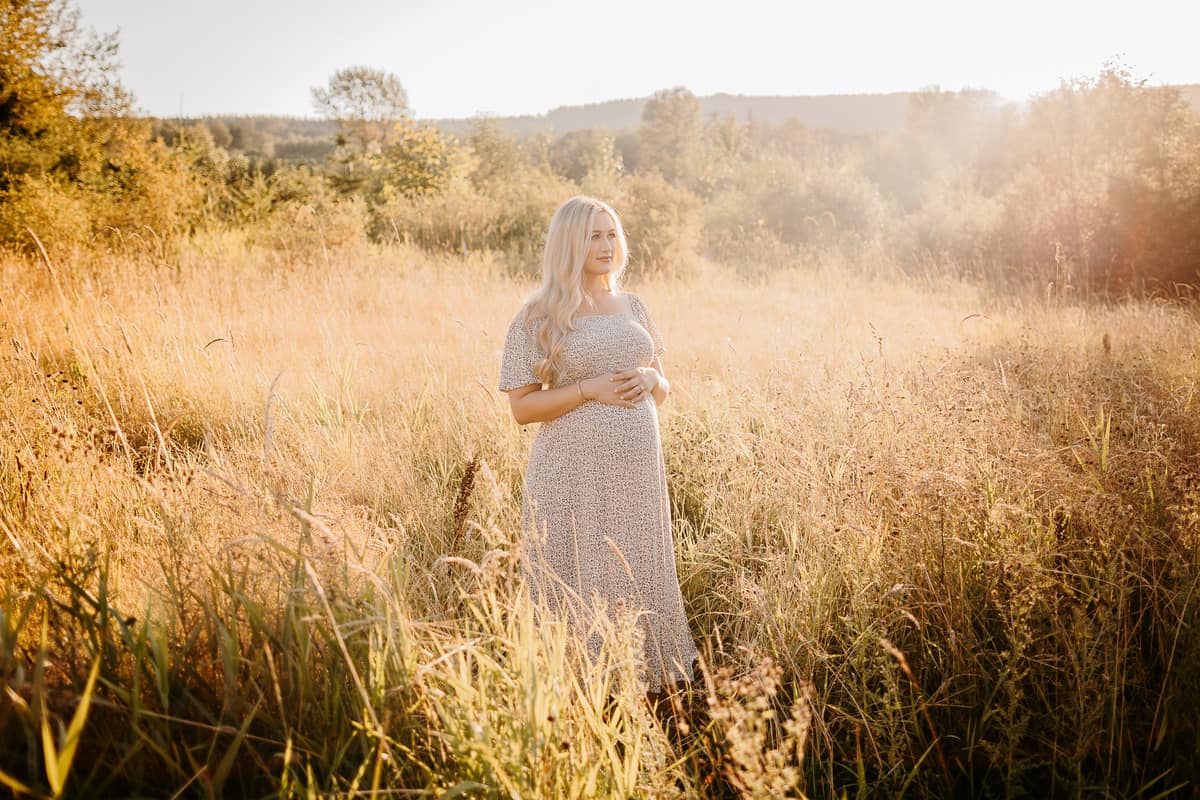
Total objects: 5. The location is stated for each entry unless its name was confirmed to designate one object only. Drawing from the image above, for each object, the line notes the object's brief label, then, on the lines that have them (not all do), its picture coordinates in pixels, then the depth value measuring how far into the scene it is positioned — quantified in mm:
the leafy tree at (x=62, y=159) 8734
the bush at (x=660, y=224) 12148
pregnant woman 2760
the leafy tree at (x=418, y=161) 18641
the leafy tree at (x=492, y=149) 26594
